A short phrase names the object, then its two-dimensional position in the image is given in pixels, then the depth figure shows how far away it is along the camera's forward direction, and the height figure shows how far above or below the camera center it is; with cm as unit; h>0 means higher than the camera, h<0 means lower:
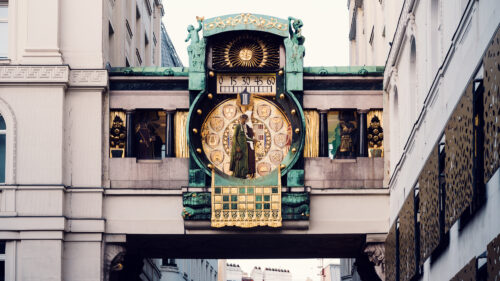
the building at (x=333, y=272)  8538 -731
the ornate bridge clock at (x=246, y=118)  3441 +141
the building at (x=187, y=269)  5572 -515
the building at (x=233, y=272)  10100 -868
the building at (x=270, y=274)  11025 -957
